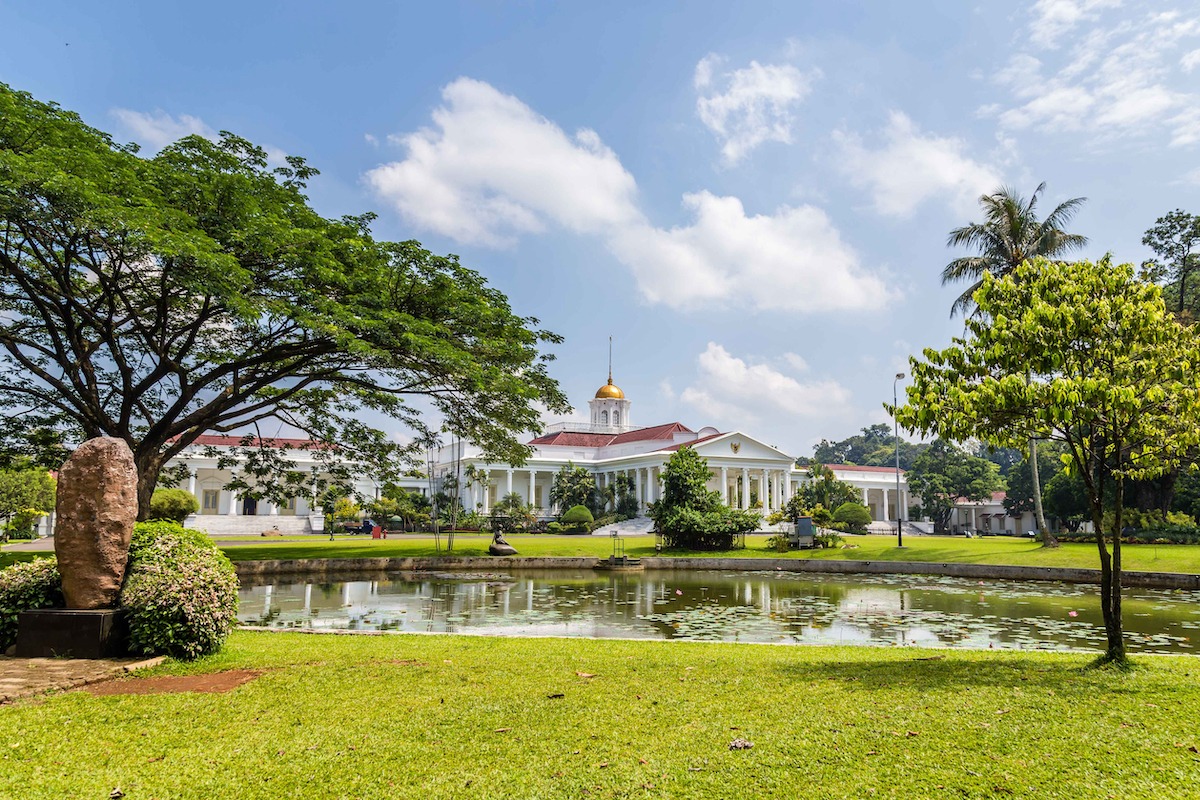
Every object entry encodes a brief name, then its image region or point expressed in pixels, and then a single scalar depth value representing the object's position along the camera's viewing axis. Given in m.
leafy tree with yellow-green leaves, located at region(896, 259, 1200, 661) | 7.57
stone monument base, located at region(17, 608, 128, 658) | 7.68
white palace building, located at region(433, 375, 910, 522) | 55.97
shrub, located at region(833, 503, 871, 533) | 43.72
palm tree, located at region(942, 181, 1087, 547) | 30.38
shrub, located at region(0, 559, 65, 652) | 7.93
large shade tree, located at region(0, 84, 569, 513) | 14.78
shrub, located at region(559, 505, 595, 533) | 47.50
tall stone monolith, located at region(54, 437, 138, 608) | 7.88
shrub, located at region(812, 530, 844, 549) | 31.22
